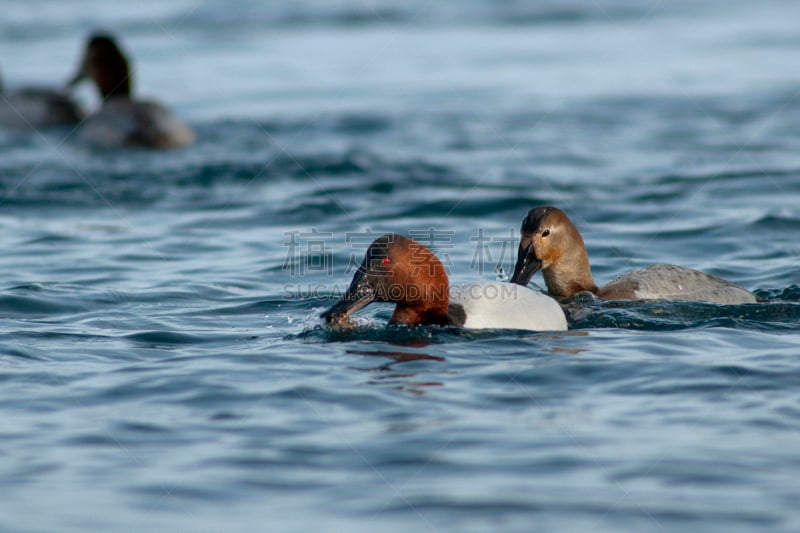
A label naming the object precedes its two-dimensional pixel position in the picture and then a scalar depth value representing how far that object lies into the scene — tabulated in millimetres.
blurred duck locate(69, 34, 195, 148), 31797
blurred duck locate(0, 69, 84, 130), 35625
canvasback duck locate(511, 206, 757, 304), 16891
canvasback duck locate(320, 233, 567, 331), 14844
